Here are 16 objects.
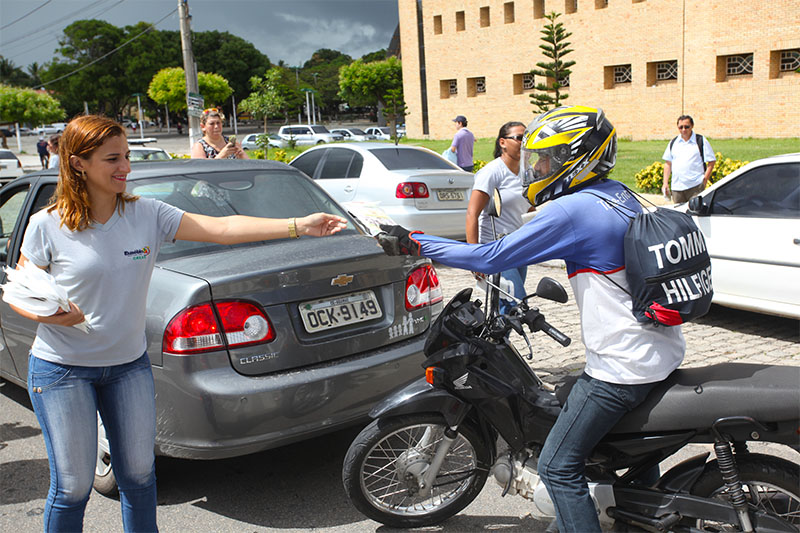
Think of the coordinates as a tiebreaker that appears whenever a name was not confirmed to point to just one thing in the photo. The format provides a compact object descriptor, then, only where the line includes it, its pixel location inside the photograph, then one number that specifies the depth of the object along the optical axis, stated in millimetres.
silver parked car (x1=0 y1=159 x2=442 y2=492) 3357
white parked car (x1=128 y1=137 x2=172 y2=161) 18797
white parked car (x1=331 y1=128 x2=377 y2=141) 48656
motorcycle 2617
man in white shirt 10312
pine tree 33688
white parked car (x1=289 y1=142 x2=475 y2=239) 9789
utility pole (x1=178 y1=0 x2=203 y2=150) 16562
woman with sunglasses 5445
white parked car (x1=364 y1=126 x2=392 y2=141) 51719
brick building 32188
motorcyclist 2544
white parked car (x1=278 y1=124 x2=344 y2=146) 45750
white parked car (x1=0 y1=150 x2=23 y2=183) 28641
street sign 16500
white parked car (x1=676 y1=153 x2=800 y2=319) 6094
